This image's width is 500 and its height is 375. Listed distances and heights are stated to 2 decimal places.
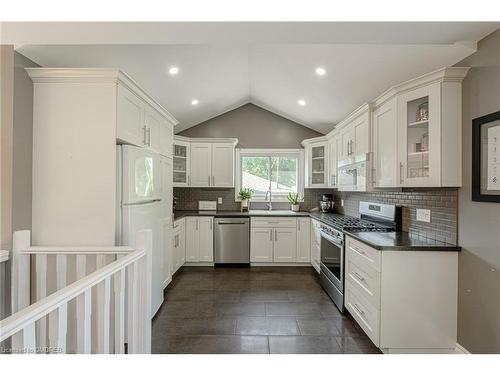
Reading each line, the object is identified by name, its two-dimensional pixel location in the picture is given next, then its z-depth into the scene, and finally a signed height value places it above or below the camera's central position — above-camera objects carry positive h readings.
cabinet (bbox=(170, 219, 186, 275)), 4.26 -0.93
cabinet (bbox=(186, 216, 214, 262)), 4.95 -0.90
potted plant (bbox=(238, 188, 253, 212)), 5.54 -0.17
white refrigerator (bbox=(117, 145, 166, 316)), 2.39 -0.12
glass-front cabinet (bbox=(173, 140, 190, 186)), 5.27 +0.47
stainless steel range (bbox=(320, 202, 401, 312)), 3.13 -0.50
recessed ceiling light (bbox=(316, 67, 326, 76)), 3.45 +1.46
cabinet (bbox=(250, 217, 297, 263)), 4.98 -0.90
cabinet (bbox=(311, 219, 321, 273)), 4.36 -0.89
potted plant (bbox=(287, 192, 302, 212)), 5.56 -0.23
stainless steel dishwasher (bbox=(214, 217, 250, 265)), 4.98 -0.91
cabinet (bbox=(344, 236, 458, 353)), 2.25 -0.89
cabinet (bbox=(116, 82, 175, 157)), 2.40 +0.65
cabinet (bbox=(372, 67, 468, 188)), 2.19 +0.50
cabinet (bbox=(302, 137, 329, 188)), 5.12 +0.50
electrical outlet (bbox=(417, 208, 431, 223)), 2.63 -0.24
